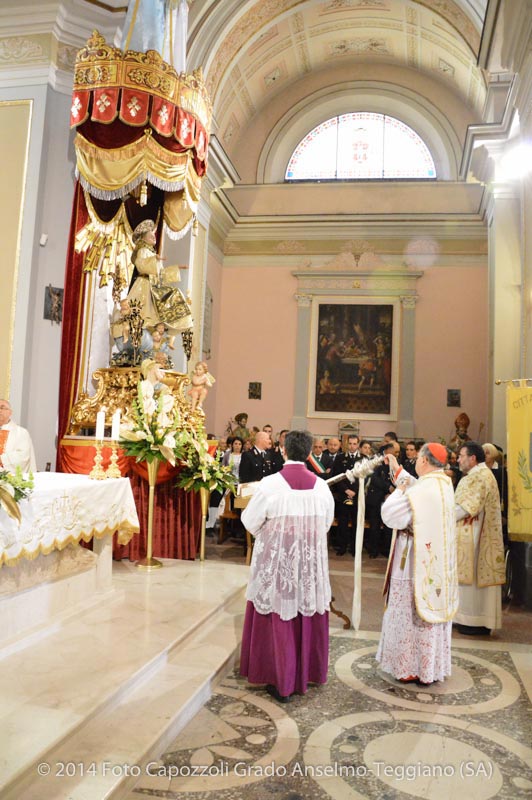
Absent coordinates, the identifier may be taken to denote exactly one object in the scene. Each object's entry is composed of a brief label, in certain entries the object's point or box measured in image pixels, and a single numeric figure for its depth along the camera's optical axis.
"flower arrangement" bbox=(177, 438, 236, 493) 6.21
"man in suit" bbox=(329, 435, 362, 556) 8.48
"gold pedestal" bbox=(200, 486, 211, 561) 6.41
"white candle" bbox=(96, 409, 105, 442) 4.98
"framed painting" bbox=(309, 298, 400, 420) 13.38
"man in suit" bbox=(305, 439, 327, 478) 8.90
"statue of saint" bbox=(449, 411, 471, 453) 11.83
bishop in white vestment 4.01
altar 3.66
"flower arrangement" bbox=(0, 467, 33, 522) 3.14
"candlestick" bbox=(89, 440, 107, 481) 4.87
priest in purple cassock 3.67
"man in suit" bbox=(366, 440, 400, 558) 8.46
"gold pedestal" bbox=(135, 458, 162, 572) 5.87
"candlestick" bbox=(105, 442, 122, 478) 5.14
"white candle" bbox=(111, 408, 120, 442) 5.15
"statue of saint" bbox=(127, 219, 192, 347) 7.06
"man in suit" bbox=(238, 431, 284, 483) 7.82
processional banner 5.58
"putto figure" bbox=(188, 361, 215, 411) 7.28
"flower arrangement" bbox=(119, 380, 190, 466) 5.86
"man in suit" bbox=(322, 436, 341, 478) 8.94
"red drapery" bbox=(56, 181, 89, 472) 7.04
